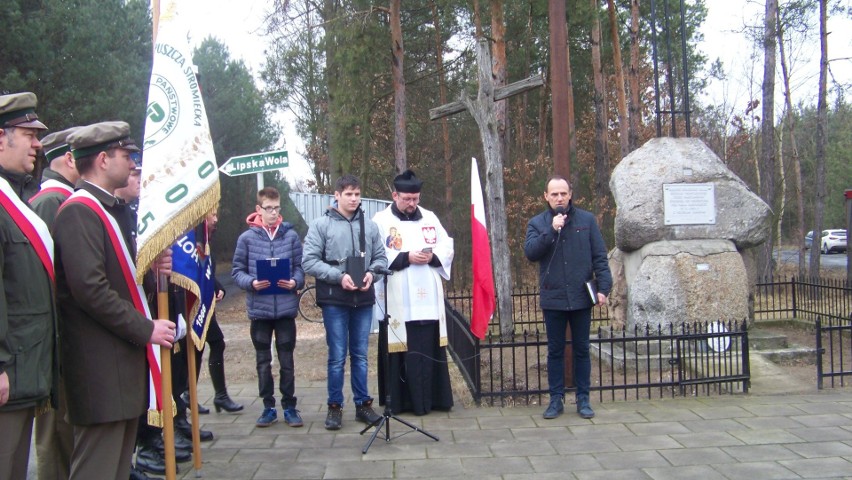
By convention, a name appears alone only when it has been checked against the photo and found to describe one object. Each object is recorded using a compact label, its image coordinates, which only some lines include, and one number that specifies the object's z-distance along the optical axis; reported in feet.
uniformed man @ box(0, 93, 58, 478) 9.21
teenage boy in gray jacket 18.06
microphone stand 16.93
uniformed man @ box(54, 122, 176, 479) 10.56
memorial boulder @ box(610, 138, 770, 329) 25.85
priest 19.48
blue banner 15.07
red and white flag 20.12
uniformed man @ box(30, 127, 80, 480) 12.60
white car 132.05
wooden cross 25.84
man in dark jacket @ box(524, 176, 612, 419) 18.75
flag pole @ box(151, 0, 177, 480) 11.94
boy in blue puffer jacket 18.56
